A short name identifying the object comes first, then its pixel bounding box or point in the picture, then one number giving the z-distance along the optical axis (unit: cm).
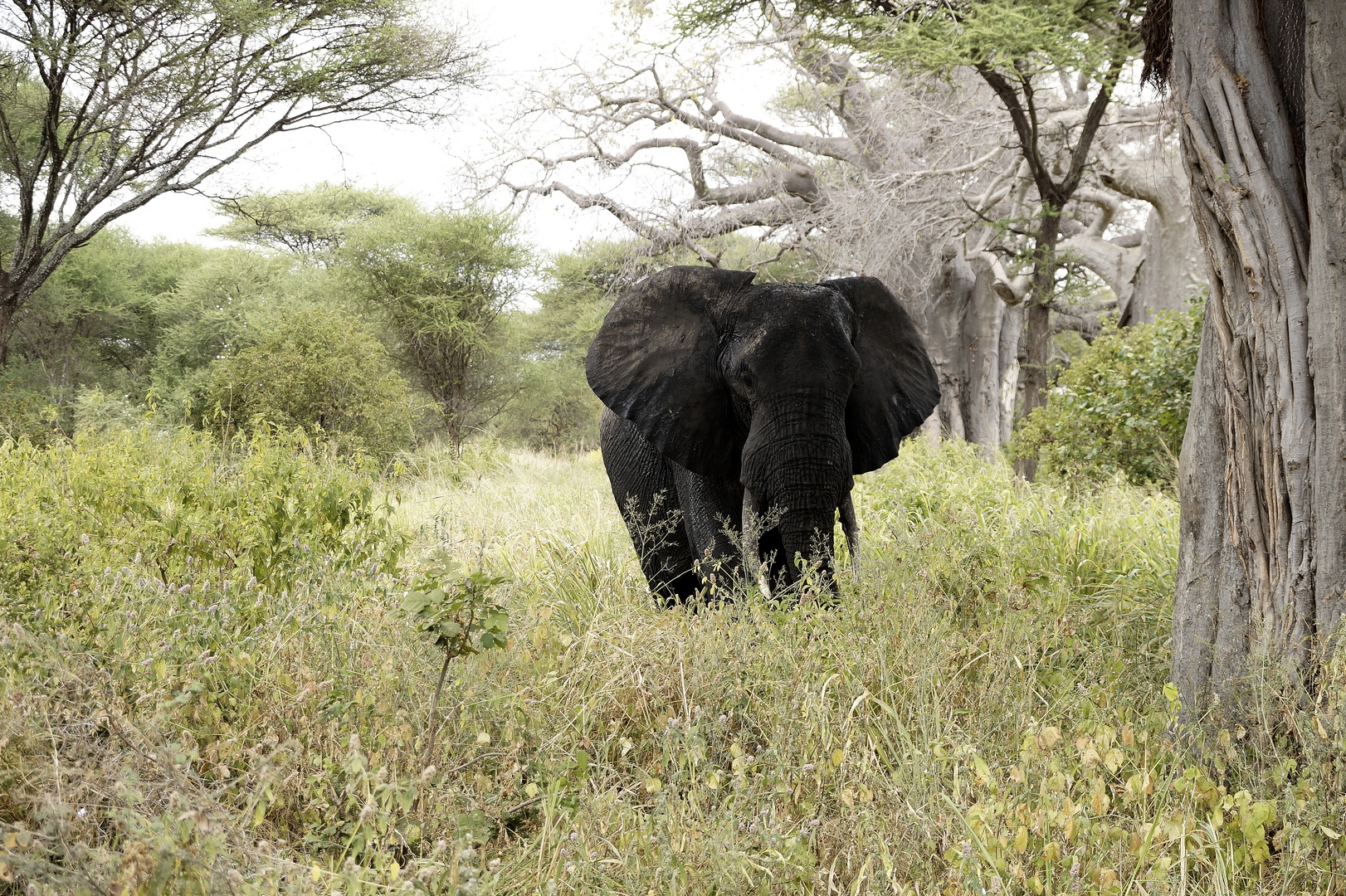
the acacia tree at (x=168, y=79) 2912
